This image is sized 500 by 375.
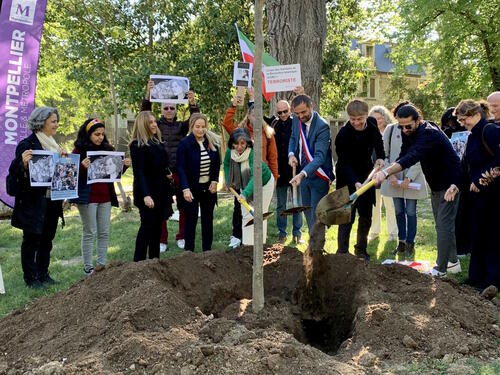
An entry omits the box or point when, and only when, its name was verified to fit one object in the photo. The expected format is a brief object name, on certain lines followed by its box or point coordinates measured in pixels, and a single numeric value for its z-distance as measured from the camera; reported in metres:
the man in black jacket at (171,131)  7.55
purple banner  7.19
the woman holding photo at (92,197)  6.00
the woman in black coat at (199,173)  6.47
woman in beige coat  6.85
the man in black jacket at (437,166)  5.43
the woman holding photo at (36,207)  5.66
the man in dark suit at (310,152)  6.21
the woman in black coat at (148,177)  5.92
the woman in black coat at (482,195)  5.23
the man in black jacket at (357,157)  6.01
